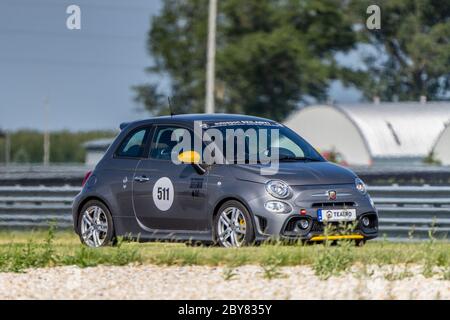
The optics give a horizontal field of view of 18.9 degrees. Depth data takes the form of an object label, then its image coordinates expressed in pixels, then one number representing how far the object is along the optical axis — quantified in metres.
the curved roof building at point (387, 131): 58.78
